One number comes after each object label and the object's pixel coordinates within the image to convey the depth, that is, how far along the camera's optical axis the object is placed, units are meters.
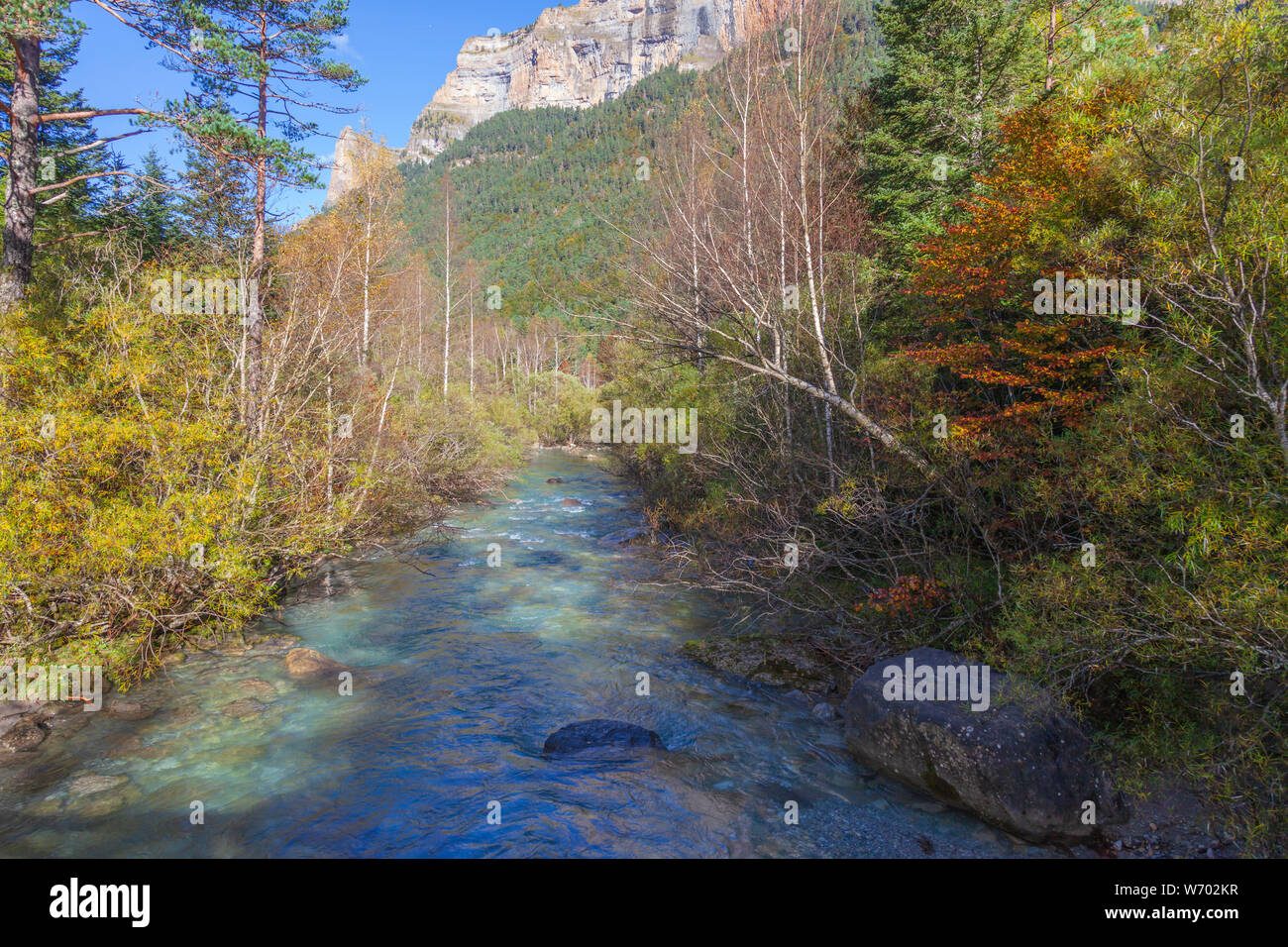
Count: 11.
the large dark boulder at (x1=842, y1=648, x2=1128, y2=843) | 5.96
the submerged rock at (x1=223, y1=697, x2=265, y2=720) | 8.27
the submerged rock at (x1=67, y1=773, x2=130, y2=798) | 6.49
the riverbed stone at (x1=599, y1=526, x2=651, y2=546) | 17.89
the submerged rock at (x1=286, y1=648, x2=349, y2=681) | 9.49
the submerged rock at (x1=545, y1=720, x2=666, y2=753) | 7.75
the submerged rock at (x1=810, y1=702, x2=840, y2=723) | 8.41
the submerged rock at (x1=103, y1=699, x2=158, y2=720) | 8.05
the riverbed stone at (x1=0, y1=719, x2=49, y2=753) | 7.13
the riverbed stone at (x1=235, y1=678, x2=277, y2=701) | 8.80
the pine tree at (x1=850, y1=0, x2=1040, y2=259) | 14.73
